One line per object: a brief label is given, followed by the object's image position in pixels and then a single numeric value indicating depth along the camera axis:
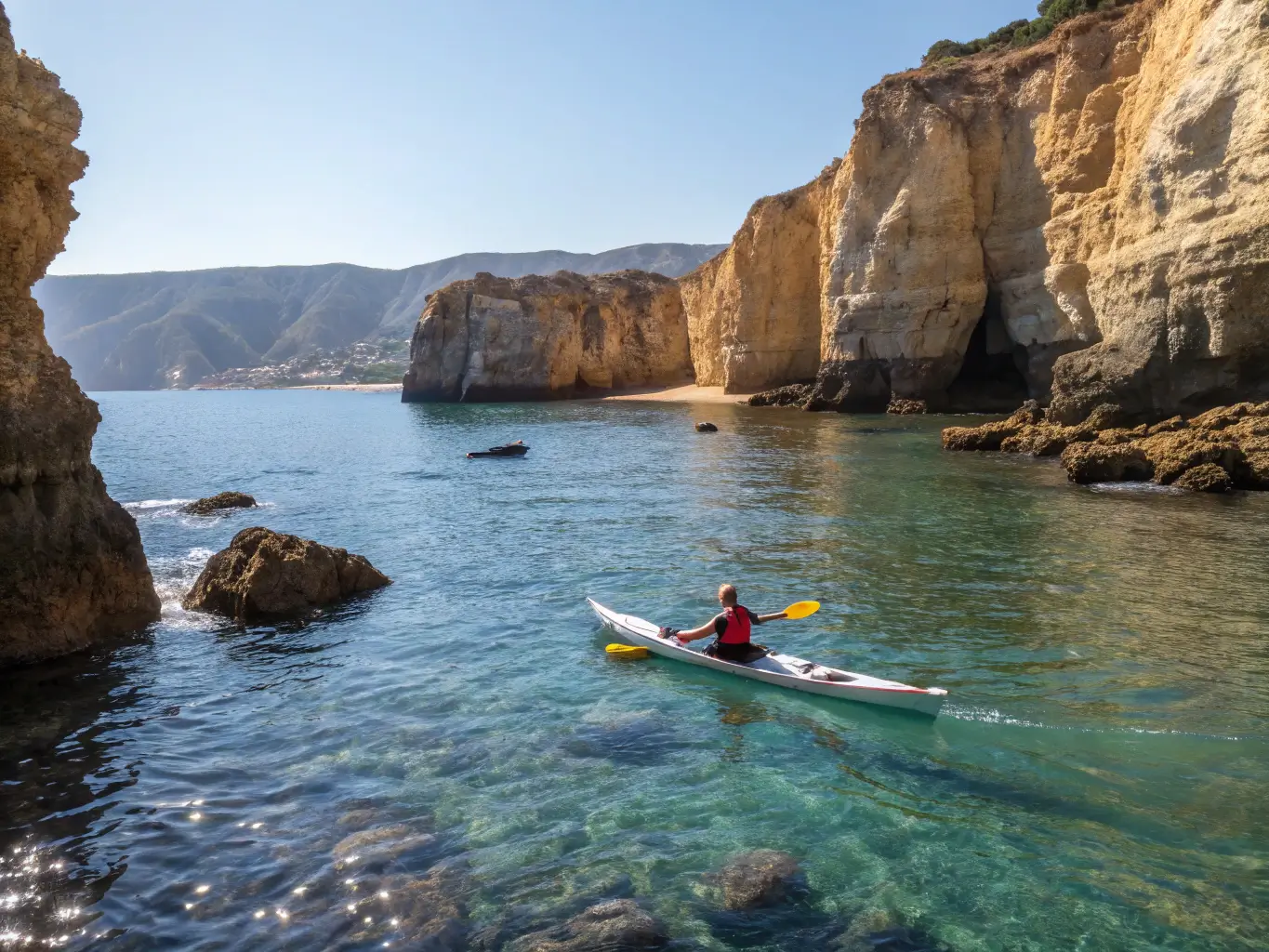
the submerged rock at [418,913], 6.41
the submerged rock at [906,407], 46.84
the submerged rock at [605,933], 6.28
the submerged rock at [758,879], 6.83
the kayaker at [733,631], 11.73
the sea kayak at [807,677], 10.01
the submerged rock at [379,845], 7.49
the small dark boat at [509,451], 38.66
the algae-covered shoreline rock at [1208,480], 22.22
